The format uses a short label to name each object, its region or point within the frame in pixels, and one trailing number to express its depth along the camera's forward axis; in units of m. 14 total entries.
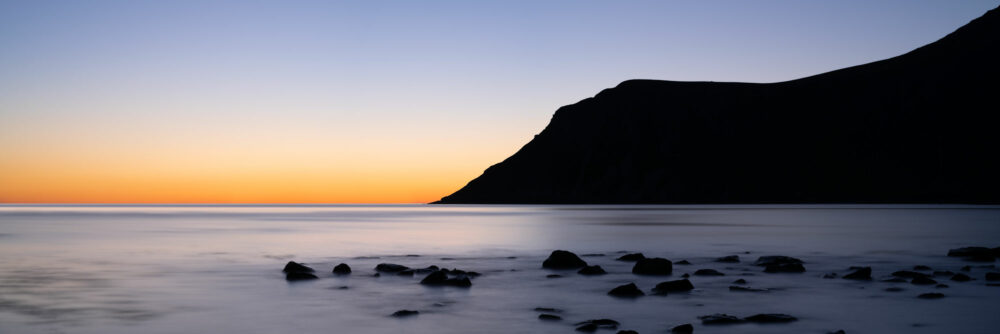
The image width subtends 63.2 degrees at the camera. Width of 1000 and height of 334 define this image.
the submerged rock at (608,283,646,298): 18.75
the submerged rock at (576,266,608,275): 24.20
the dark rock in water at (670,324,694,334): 13.68
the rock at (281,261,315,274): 24.65
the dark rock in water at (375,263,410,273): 25.16
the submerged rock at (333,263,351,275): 25.27
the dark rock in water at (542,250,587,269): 26.41
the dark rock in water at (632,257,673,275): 24.17
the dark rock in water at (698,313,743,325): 14.71
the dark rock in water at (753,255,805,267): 27.11
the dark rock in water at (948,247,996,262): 28.83
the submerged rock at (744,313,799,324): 15.04
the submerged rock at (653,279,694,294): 19.06
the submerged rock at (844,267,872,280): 22.80
